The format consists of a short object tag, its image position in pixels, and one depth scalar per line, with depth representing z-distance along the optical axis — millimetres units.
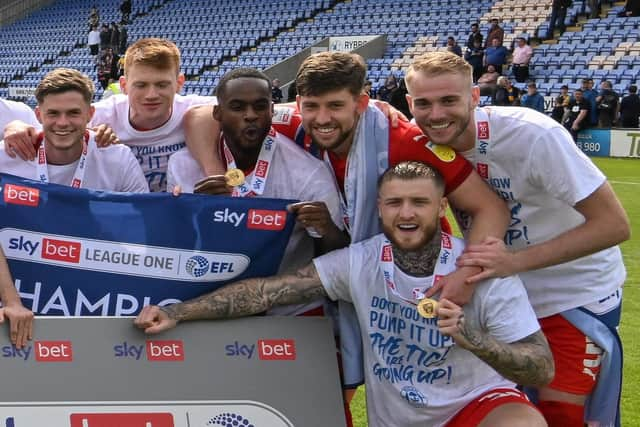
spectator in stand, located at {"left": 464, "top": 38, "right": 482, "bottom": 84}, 19975
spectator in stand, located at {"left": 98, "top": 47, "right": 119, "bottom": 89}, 25781
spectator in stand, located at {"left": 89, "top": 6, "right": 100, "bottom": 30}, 29609
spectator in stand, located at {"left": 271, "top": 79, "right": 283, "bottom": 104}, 20475
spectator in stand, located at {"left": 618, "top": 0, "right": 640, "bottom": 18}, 20156
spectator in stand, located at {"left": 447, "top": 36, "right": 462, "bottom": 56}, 19328
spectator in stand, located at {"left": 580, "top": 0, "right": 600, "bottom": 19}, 21344
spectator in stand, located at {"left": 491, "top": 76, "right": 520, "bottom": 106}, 17641
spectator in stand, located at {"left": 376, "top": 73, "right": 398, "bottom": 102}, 19200
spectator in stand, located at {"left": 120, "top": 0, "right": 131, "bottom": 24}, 32750
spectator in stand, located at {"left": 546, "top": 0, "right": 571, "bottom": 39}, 21016
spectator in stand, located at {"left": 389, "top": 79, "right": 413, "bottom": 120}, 17969
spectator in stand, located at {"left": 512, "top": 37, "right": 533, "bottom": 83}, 19797
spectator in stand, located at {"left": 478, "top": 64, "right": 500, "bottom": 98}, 18609
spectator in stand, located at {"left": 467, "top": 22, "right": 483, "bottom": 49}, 20094
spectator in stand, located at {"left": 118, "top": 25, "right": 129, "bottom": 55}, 26688
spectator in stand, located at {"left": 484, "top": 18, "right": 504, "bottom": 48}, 19984
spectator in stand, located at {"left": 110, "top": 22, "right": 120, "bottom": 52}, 26688
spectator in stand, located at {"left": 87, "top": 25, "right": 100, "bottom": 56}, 29344
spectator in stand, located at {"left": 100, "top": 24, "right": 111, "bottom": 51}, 26891
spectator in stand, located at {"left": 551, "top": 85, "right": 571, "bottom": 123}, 17234
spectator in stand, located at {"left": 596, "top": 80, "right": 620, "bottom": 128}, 16938
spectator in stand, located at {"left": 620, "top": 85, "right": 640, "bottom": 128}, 16641
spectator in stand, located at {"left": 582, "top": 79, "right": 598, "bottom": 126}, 16844
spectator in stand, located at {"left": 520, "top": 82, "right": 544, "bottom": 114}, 17219
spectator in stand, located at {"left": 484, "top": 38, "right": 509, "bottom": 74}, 19656
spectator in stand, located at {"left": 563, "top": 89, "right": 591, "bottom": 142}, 16812
